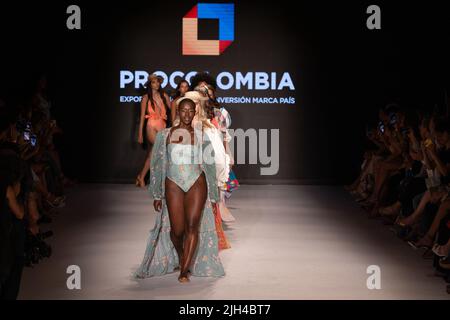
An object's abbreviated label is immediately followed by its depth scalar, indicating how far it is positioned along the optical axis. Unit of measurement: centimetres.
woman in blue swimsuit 996
